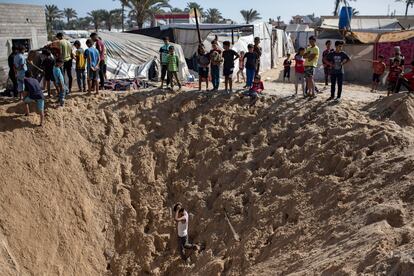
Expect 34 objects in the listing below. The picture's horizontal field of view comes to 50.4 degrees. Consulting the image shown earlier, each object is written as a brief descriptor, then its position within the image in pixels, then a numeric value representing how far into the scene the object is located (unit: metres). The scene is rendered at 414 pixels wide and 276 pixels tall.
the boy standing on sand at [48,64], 10.89
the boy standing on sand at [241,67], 16.09
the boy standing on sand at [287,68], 16.50
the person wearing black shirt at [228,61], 11.57
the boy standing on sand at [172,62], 11.83
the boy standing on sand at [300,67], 10.99
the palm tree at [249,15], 49.69
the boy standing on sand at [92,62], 10.95
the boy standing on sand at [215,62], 11.70
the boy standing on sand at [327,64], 11.23
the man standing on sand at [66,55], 11.23
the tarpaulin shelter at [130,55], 15.18
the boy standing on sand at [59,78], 10.44
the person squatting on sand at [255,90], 11.09
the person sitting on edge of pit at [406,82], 10.48
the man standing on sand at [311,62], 10.59
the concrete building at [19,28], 13.35
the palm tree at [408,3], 47.25
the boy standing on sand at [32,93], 9.74
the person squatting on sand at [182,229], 8.79
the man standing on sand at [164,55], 12.01
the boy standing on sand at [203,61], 11.70
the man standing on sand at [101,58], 11.77
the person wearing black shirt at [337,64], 10.12
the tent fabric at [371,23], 24.50
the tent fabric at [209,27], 18.21
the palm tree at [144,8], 26.89
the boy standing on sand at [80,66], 11.21
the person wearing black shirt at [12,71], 10.65
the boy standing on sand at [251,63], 11.90
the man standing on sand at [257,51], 12.01
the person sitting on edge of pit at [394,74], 11.14
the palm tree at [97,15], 49.06
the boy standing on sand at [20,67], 10.55
